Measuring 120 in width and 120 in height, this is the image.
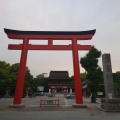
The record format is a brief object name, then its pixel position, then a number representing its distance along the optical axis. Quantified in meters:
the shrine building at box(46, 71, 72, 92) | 49.38
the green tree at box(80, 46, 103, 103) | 17.31
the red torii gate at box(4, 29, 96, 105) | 13.00
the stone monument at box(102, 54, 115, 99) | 10.83
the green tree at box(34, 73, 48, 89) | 49.83
